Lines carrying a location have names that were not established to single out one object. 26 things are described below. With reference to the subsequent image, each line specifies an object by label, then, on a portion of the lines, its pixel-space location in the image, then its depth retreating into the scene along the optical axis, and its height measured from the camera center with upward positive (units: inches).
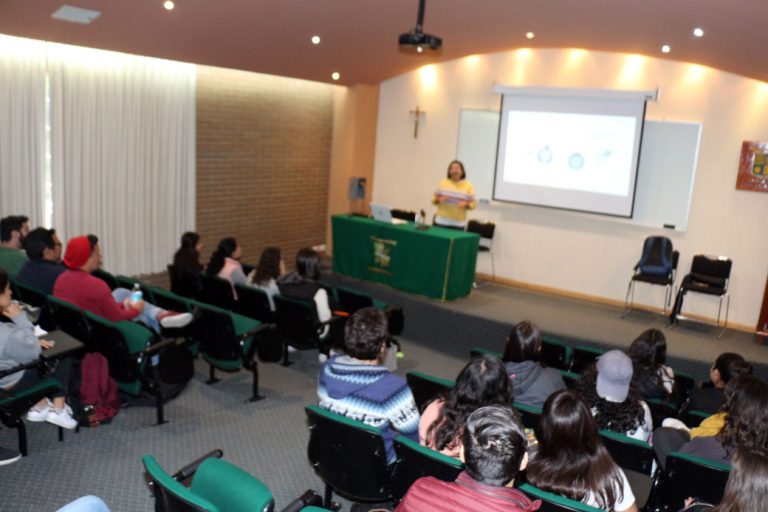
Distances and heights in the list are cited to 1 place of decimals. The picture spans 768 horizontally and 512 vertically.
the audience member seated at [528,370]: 150.9 -45.6
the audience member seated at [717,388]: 161.2 -50.1
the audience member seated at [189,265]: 249.3 -44.1
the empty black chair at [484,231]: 365.4 -33.5
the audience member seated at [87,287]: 190.7 -42.7
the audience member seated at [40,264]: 205.3 -39.8
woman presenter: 322.3 -14.8
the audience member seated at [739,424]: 117.9 -42.2
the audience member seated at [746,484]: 85.5 -38.4
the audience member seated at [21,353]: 151.4 -50.2
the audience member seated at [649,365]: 166.9 -46.3
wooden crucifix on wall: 393.4 +29.1
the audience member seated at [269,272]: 243.9 -43.7
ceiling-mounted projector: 241.0 +47.0
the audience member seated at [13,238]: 228.2 -36.8
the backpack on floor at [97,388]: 179.0 -68.2
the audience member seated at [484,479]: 79.4 -38.1
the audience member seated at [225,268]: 250.2 -44.3
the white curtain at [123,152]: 290.7 -3.8
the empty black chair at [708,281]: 289.1 -41.6
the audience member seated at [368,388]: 125.3 -43.2
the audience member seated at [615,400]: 134.3 -46.1
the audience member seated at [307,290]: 235.8 -47.5
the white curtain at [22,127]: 268.2 +3.8
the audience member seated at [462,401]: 116.3 -41.6
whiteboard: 310.7 +5.7
